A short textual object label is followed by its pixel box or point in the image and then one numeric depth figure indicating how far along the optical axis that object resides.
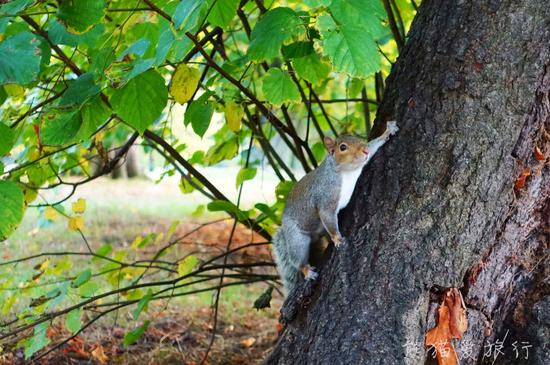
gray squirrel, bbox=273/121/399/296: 1.76
